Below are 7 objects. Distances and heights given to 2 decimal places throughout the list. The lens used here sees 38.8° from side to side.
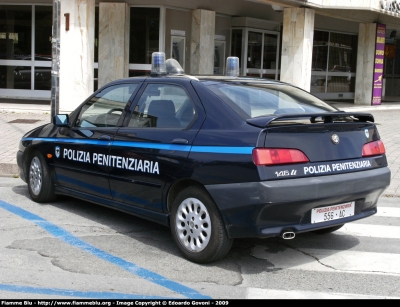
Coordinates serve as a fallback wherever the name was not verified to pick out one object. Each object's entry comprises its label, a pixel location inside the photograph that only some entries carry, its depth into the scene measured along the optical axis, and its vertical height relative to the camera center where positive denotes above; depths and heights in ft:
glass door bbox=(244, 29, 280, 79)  70.49 +3.72
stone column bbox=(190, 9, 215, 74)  61.93 +4.43
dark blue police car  14.89 -2.20
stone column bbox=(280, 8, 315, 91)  57.77 +3.94
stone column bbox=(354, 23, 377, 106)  74.64 +3.22
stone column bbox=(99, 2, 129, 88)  59.11 +3.94
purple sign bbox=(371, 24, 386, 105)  75.05 +3.00
